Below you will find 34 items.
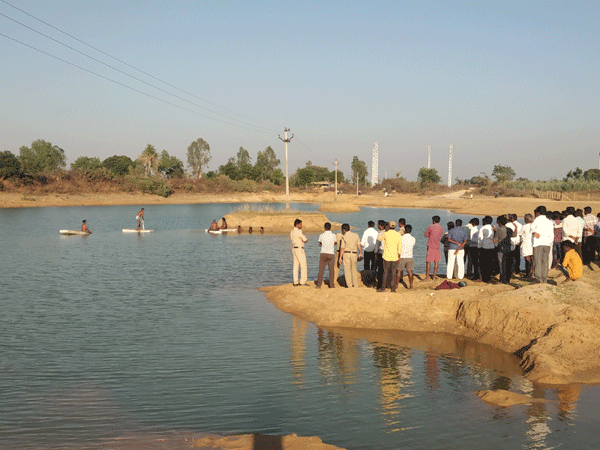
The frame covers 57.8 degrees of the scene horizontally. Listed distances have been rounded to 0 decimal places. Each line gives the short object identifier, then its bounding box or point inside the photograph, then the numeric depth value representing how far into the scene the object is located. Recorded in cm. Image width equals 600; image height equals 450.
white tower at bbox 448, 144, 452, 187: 12738
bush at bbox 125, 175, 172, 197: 10698
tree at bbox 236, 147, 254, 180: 13108
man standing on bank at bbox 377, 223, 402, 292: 1435
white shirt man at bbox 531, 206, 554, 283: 1384
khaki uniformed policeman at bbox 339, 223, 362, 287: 1498
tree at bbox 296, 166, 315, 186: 13962
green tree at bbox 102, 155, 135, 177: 12491
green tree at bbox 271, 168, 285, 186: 13688
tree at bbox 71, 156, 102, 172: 12091
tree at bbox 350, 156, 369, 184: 14502
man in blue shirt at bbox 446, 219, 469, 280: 1598
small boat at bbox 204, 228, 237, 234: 4316
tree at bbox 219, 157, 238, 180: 13088
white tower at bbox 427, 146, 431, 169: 12995
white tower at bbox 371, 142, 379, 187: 13688
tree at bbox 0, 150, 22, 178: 9075
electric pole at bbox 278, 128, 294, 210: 4931
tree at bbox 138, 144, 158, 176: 11762
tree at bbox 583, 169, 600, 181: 9519
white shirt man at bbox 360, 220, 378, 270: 1593
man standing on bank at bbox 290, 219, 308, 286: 1585
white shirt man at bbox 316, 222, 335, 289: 1529
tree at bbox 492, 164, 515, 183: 12056
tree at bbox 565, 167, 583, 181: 9729
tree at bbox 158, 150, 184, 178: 13212
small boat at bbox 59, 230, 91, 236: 4147
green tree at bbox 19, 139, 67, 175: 13640
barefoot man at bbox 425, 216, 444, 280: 1603
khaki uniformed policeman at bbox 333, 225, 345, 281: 1531
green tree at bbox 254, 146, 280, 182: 14150
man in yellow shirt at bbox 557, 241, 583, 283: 1345
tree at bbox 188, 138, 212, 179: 14125
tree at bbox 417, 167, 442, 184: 13373
